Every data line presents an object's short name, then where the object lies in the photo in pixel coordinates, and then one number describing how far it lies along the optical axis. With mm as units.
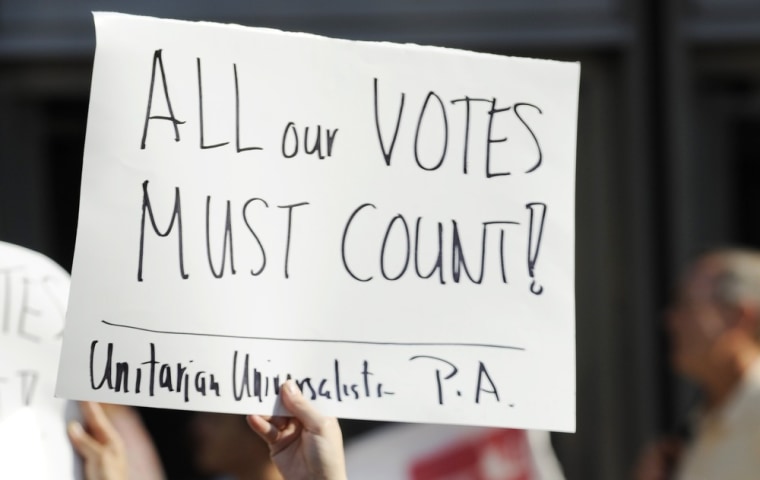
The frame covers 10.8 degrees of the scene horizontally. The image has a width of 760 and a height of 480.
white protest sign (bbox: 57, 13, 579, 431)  4426
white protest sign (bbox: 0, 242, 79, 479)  4473
